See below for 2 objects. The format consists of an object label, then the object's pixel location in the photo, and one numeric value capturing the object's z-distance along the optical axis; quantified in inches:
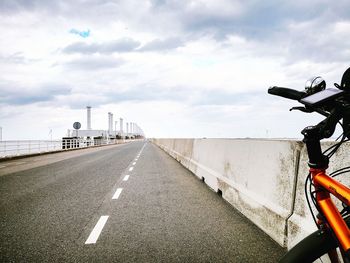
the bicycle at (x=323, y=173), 58.0
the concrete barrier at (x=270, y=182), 141.3
